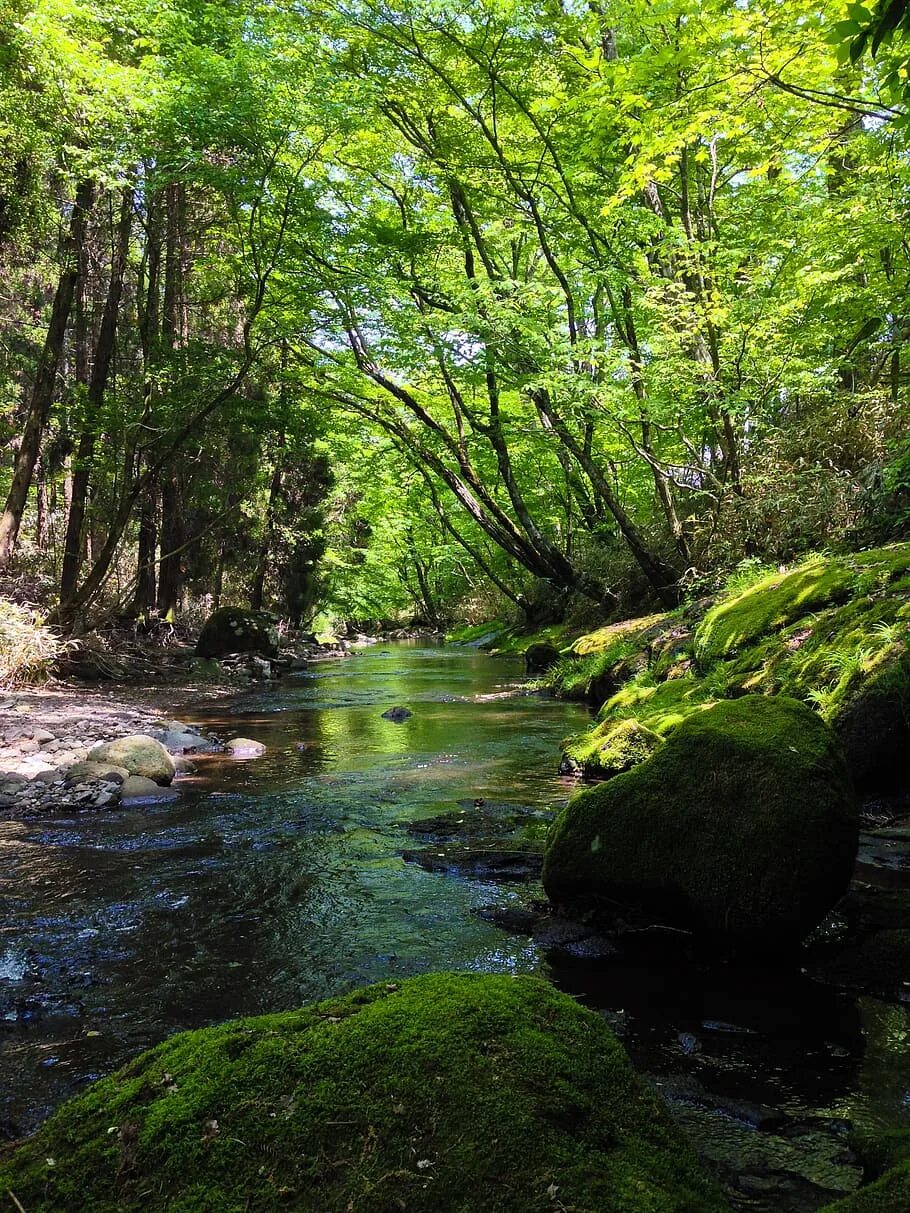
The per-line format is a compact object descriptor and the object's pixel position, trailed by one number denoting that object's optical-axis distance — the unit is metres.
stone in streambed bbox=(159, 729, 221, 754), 9.66
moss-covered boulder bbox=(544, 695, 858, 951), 3.84
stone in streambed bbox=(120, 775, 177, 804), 7.36
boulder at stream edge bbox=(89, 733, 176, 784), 7.88
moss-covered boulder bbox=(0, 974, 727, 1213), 1.67
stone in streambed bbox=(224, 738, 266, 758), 9.48
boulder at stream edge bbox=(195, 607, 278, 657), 20.56
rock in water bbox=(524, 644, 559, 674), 18.78
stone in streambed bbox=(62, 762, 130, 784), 7.55
